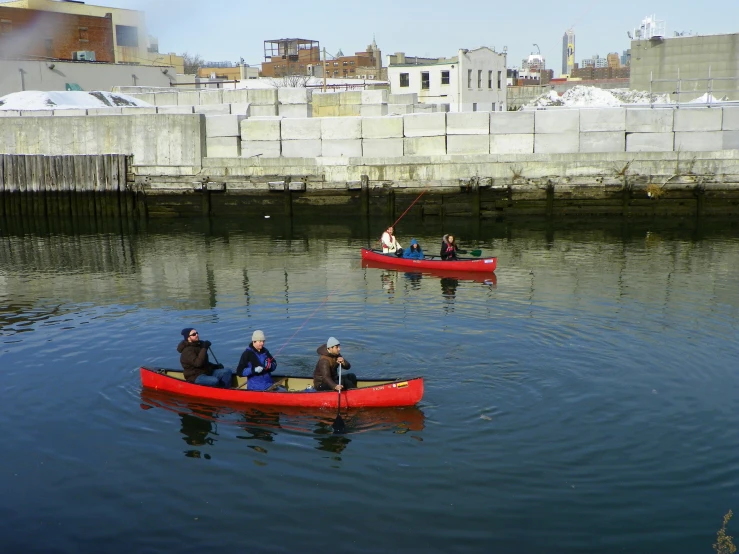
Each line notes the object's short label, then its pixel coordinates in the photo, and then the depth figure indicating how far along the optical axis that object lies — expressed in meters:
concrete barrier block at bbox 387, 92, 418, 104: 61.62
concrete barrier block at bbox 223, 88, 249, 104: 57.69
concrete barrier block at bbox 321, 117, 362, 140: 47.06
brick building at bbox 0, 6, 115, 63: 76.51
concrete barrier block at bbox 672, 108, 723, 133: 43.47
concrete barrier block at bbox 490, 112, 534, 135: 44.88
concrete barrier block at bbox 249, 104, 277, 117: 55.97
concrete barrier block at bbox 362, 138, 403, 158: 46.91
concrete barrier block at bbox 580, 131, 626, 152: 44.53
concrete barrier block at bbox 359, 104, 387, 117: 52.62
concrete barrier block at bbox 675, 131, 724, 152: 43.69
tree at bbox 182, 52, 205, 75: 146.12
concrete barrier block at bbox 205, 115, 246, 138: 48.28
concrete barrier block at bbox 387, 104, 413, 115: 56.69
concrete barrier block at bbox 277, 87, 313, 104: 55.50
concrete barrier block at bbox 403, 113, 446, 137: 45.72
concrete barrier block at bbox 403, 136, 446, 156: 46.12
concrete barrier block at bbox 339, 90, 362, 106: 54.84
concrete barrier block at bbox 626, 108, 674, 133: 43.84
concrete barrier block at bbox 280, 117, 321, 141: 47.52
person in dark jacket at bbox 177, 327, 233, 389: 17.73
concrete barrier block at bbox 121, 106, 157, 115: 52.08
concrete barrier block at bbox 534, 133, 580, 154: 44.84
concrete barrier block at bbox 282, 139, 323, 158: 47.91
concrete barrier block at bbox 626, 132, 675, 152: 44.12
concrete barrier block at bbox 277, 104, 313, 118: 54.75
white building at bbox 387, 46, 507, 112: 92.75
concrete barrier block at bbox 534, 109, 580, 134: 44.47
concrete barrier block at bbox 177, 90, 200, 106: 58.17
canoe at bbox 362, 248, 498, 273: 30.70
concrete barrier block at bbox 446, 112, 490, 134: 45.28
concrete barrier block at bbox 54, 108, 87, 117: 51.91
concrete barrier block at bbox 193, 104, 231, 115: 52.56
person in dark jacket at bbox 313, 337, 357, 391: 16.69
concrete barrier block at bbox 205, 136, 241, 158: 48.59
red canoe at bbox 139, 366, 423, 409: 16.52
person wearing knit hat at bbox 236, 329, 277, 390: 17.33
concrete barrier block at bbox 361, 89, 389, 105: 54.56
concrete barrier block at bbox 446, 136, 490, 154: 45.59
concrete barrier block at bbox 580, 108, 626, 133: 44.25
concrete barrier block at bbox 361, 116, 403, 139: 46.56
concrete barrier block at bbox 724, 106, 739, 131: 43.22
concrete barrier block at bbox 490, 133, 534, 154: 45.25
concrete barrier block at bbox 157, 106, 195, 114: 53.00
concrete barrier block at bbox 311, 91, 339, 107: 55.56
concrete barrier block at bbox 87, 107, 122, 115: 52.16
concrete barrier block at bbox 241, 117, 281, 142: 48.00
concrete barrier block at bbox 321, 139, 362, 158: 47.44
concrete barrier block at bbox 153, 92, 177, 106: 59.88
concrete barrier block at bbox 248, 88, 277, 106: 56.41
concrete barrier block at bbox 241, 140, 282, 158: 48.38
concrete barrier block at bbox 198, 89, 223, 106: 57.81
